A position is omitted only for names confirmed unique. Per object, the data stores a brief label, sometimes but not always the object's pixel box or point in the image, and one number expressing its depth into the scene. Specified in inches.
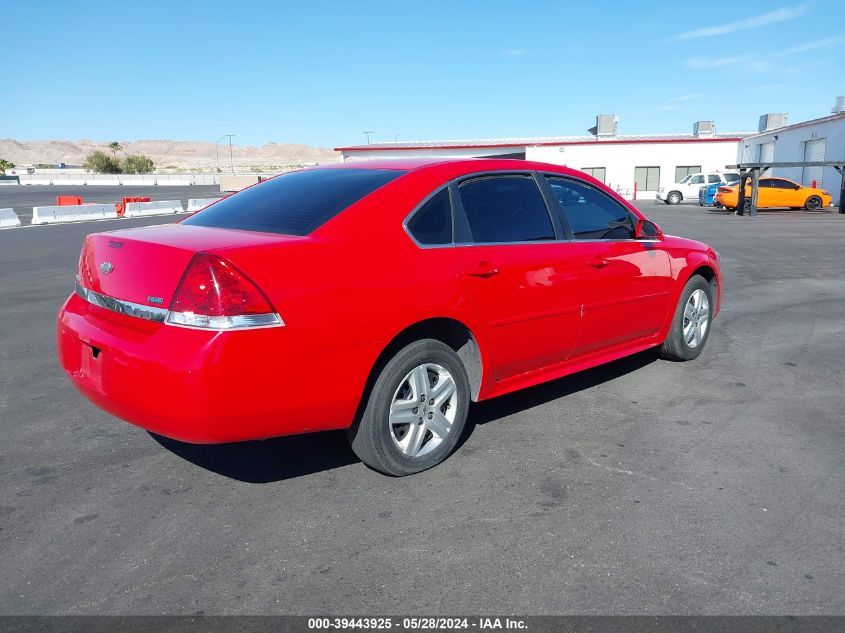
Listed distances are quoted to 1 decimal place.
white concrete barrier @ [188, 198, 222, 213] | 1184.7
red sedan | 122.3
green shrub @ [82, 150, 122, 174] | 4345.5
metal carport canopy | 1127.0
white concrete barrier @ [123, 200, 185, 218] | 1083.9
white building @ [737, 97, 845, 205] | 1380.4
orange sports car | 1247.5
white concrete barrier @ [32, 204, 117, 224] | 921.5
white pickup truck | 1566.2
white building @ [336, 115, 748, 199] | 1991.9
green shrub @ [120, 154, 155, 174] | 4586.6
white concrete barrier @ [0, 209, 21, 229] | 854.5
